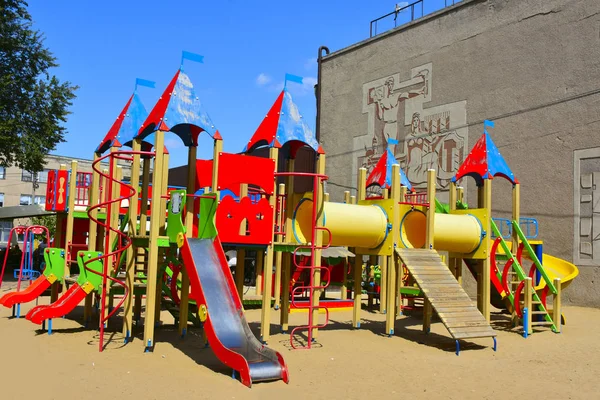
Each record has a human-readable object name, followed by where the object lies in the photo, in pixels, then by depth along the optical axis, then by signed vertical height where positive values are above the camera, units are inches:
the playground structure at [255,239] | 320.8 -6.4
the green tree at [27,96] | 842.2 +186.8
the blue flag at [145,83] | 429.4 +104.9
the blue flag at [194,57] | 354.9 +103.9
